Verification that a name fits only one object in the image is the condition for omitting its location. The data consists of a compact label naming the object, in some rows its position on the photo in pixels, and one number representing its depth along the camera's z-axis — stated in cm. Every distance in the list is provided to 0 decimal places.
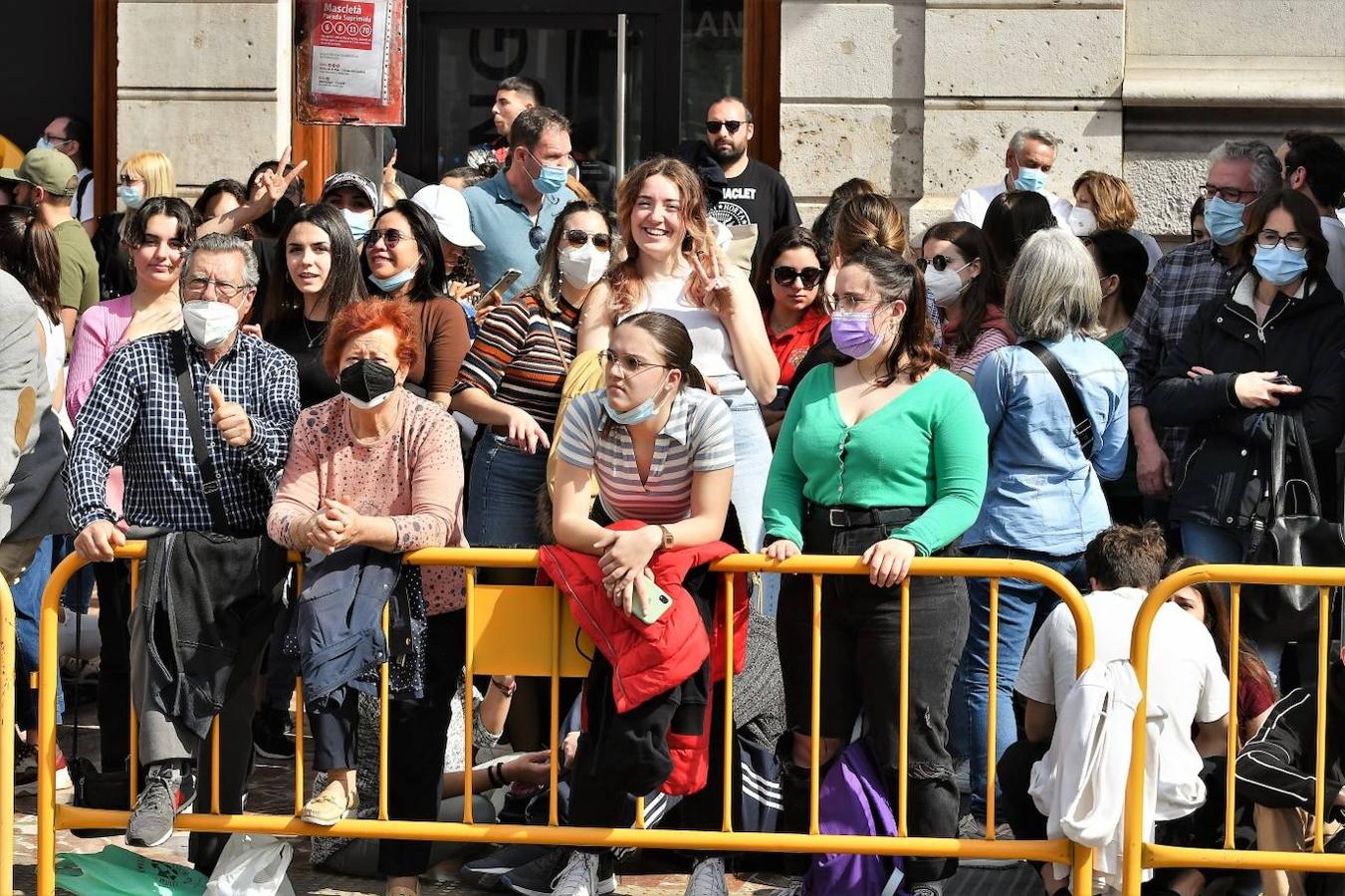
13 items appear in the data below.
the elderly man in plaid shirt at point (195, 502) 955
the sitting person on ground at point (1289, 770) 924
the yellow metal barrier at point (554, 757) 933
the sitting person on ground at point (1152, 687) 946
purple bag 950
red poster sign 1226
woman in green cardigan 946
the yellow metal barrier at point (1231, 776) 890
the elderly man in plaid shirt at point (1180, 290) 1261
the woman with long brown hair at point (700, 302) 1118
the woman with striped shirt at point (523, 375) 1147
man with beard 1542
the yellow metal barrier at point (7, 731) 950
